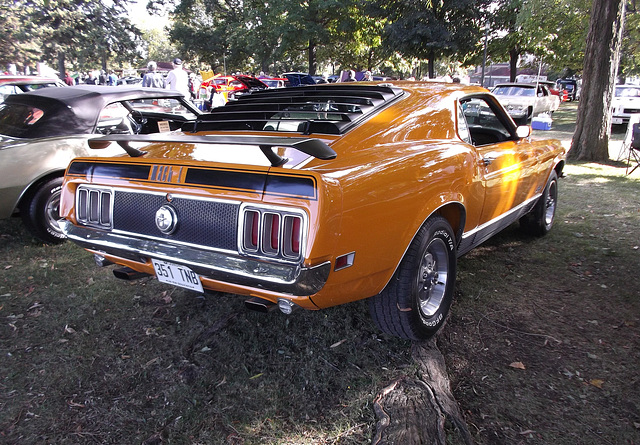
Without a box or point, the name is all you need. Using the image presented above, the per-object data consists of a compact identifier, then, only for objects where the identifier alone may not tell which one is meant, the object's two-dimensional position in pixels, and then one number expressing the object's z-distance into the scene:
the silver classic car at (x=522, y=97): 16.27
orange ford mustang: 1.96
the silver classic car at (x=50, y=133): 4.06
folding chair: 7.61
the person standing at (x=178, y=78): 10.77
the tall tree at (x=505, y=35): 22.61
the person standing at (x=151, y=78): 13.02
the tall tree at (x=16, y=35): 26.60
